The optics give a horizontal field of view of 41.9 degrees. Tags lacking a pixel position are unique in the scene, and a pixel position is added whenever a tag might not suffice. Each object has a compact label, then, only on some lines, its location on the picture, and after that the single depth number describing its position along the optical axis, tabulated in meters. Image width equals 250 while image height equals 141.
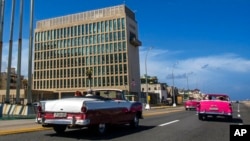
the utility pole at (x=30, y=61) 28.43
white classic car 10.52
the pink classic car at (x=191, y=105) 43.19
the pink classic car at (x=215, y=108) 19.56
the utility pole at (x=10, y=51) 29.04
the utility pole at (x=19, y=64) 29.56
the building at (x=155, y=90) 114.38
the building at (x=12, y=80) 122.59
